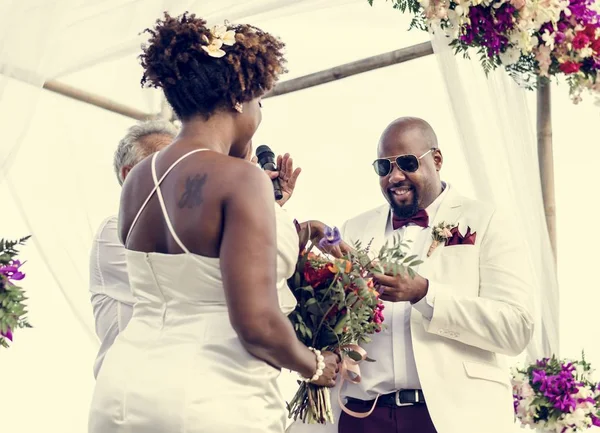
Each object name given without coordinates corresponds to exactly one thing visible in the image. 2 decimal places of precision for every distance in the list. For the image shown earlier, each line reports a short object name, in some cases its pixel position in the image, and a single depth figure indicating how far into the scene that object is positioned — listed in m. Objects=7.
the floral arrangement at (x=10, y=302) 3.54
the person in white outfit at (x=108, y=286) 3.84
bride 2.75
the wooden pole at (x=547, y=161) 5.43
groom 4.16
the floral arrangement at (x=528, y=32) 4.45
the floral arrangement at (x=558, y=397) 4.69
